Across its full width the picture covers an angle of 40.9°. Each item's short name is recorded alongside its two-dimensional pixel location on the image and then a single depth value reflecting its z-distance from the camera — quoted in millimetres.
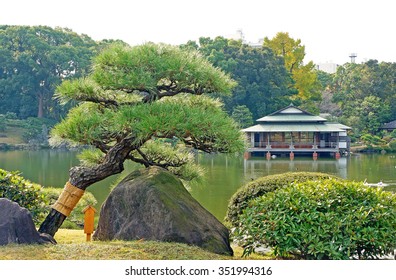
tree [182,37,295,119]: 39094
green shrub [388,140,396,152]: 34938
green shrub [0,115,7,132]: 37406
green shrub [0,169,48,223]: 6406
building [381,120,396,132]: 38000
